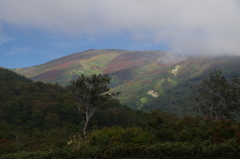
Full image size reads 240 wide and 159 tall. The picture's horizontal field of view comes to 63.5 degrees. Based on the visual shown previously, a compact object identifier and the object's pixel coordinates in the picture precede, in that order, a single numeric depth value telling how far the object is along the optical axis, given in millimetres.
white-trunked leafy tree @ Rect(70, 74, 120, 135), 25469
